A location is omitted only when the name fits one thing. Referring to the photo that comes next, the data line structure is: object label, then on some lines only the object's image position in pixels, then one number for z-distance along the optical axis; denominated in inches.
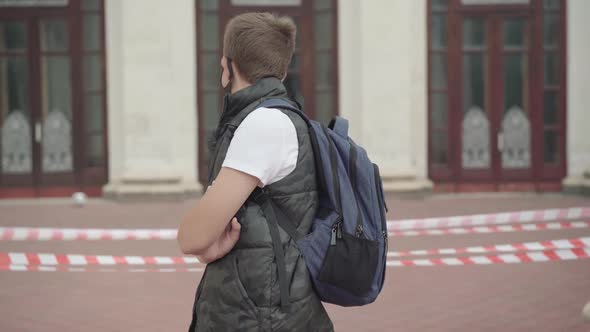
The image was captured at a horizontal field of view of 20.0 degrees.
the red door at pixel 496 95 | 984.6
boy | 171.2
